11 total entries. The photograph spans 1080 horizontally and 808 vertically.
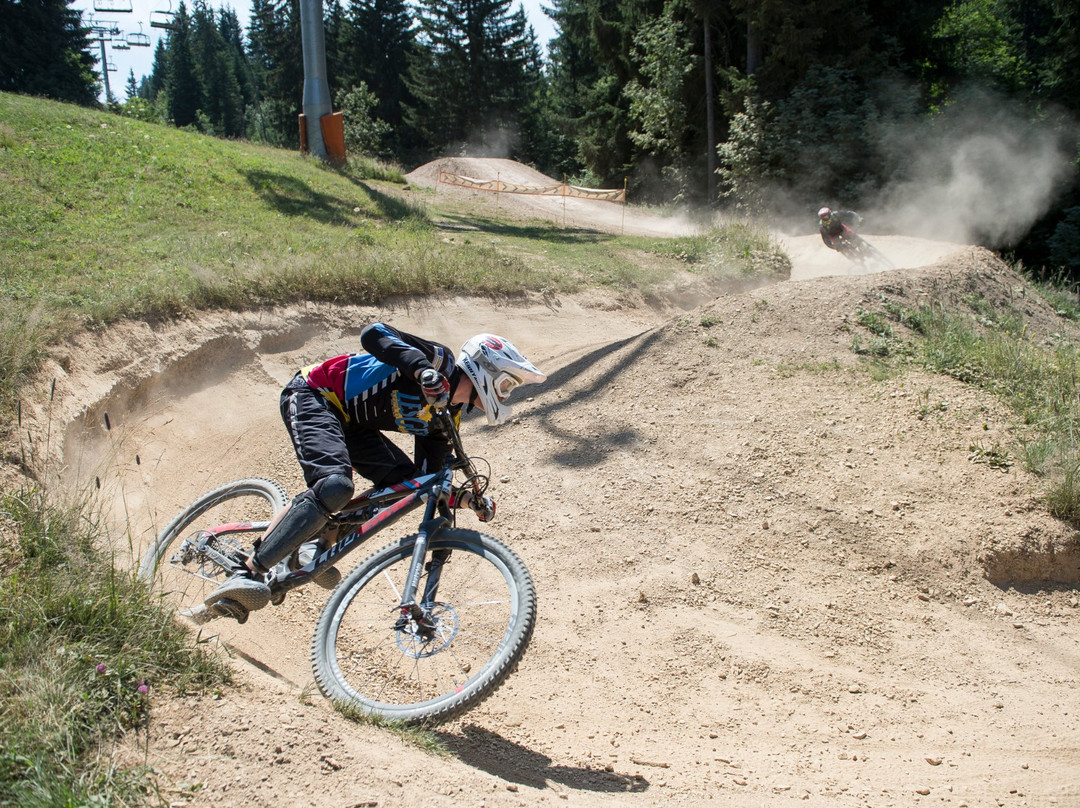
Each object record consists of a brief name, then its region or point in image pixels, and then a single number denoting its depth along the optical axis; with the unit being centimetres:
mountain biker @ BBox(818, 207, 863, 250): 1908
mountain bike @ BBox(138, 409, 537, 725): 388
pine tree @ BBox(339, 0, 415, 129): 5969
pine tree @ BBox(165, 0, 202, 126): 8462
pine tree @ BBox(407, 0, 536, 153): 5578
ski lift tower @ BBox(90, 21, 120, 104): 4931
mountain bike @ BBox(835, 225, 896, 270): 1886
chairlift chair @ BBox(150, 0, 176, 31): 3725
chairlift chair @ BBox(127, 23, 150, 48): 5072
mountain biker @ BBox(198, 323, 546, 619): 430
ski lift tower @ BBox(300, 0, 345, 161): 2288
